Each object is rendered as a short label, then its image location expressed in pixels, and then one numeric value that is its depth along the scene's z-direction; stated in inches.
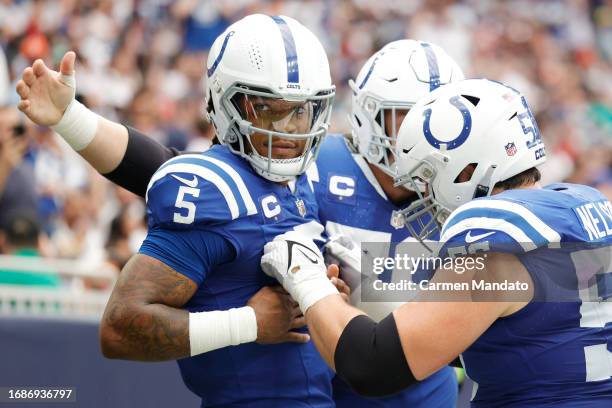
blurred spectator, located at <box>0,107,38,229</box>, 516.7
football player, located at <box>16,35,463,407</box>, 271.6
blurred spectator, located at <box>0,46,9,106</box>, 561.0
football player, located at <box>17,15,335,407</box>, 219.5
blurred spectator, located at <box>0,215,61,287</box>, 476.1
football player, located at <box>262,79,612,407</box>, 203.9
